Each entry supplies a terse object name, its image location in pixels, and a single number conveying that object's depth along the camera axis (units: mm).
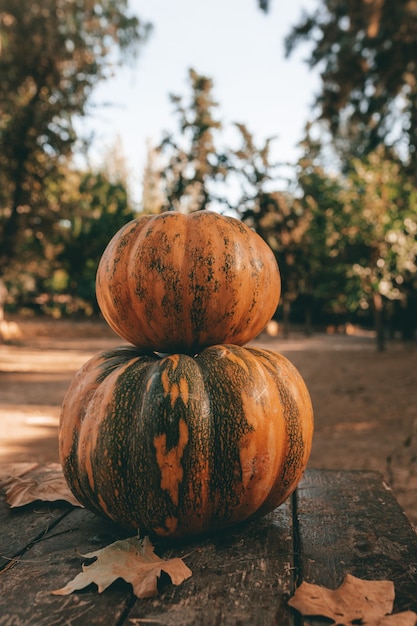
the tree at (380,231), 11762
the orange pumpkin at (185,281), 639
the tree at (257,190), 8196
